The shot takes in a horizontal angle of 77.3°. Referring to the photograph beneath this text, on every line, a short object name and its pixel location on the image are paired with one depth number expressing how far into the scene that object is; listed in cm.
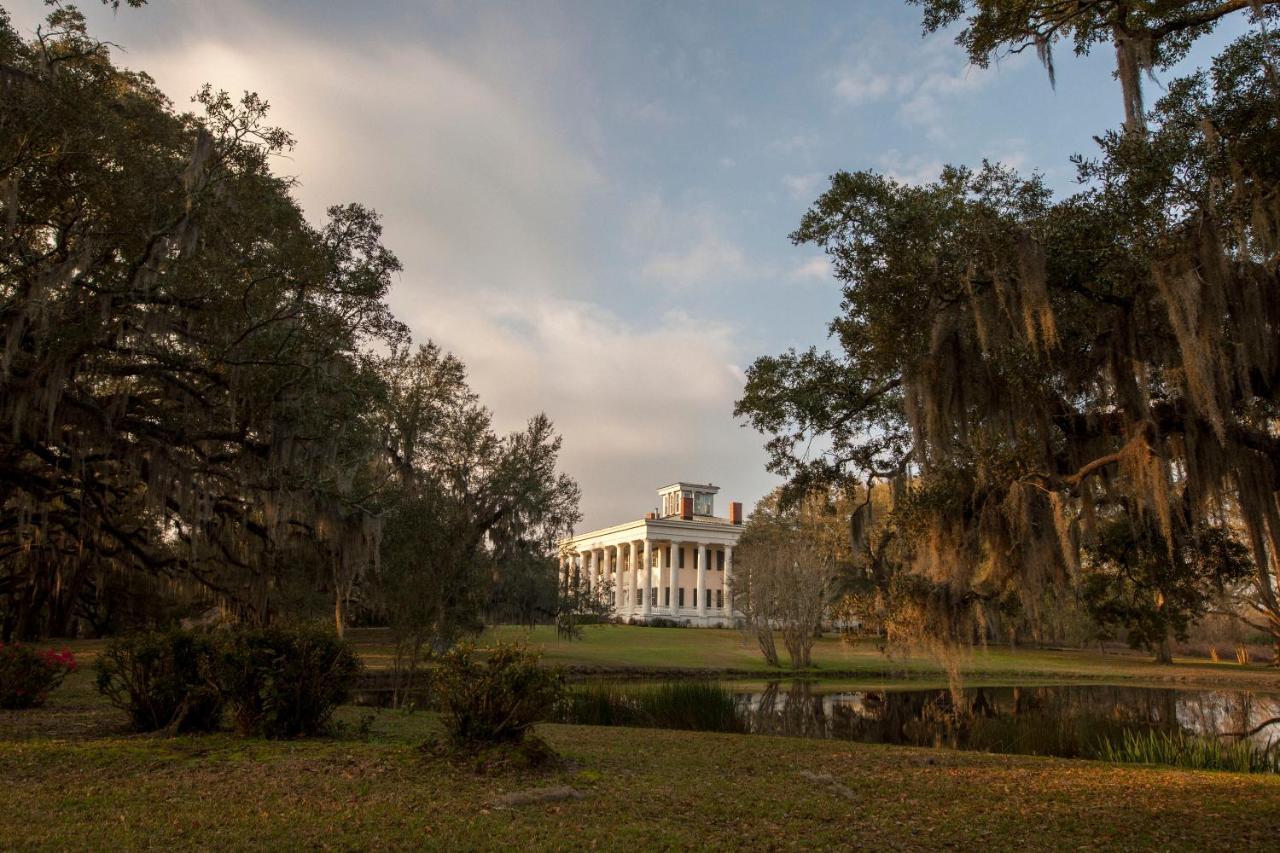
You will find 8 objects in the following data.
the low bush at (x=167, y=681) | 922
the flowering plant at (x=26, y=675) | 1131
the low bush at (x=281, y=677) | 898
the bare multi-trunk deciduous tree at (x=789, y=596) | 3278
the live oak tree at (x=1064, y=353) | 834
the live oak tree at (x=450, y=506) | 1477
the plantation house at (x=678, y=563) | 7506
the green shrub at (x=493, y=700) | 800
